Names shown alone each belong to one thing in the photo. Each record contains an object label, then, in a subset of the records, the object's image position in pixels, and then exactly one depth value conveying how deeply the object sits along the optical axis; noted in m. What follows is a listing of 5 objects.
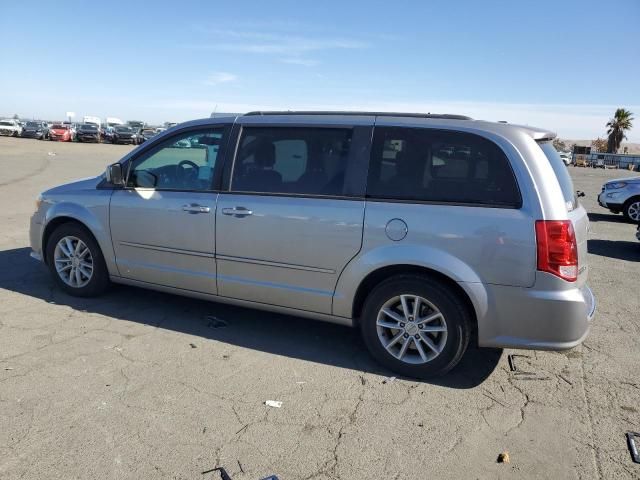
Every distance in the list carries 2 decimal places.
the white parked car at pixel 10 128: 47.59
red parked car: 45.78
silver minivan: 3.49
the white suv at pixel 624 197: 12.21
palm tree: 80.81
